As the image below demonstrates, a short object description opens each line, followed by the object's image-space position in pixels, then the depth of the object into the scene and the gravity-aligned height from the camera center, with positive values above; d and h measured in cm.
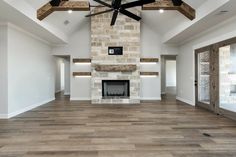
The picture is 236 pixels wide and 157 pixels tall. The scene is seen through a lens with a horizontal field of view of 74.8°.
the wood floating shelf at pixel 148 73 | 742 +20
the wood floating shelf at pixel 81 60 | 729 +85
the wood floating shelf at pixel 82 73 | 734 +24
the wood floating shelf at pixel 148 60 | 734 +83
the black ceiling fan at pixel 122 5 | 361 +177
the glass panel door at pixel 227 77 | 423 -2
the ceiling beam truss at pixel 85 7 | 444 +209
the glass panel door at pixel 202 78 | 528 -5
